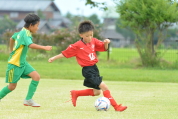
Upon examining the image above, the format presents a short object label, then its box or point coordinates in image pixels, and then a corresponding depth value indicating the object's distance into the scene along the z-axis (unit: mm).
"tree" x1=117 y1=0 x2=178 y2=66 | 36625
